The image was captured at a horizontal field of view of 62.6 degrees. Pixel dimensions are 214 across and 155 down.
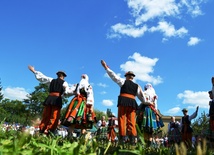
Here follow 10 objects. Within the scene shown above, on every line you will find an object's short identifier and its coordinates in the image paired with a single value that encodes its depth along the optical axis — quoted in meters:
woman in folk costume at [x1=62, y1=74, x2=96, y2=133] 4.68
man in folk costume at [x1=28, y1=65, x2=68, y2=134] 4.72
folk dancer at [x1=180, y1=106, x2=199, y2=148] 6.72
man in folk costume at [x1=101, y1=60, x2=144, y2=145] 4.19
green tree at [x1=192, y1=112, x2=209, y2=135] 18.05
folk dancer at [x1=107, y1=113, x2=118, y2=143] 8.19
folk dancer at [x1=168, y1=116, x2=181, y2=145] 7.08
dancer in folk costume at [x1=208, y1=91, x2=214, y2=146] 4.47
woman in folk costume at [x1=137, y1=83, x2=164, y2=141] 4.77
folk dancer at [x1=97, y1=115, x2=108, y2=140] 8.82
